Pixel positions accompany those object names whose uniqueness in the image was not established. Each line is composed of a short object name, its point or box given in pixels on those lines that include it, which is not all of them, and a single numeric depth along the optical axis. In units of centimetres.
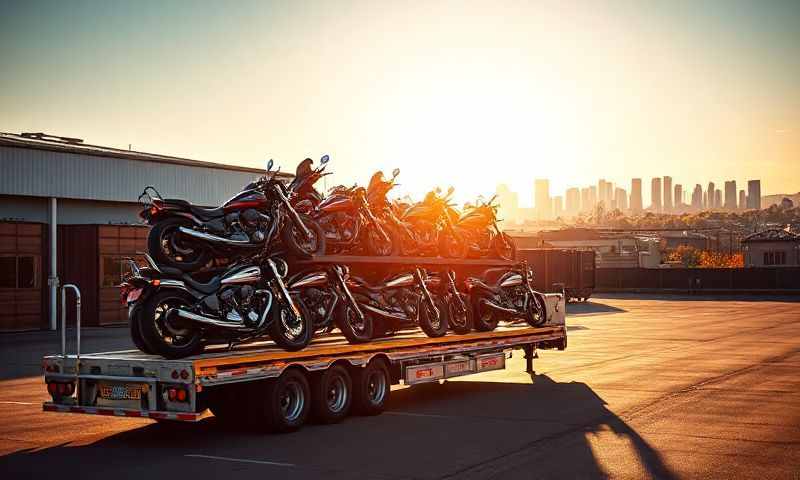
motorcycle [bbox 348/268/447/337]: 1688
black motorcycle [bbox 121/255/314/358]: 1302
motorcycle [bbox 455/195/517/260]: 2069
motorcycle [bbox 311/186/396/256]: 1650
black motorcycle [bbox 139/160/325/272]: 1370
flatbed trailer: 1232
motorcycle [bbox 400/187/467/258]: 1859
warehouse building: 3819
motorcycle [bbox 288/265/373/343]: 1548
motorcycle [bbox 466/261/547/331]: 2005
